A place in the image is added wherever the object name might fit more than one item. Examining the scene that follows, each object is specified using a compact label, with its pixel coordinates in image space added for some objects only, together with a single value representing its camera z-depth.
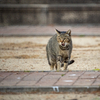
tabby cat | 14.00
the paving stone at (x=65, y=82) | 11.84
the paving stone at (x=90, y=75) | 12.90
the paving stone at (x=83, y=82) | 11.75
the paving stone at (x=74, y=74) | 13.09
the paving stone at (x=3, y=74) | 13.14
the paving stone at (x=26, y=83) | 11.95
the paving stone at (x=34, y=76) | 12.69
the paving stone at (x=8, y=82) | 12.02
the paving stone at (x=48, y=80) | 11.90
